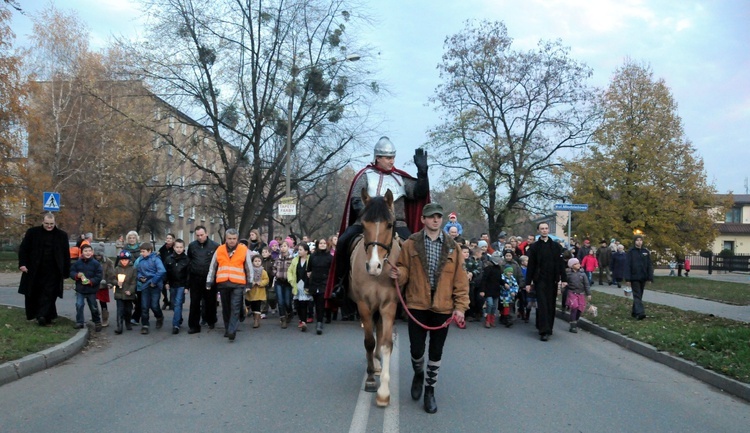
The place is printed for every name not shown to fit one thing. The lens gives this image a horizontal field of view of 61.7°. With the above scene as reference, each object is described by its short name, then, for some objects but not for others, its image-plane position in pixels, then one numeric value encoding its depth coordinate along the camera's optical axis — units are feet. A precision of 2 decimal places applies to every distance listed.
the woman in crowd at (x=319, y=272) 39.45
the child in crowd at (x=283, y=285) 41.70
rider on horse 24.36
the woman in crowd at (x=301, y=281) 40.06
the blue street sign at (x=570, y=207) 64.75
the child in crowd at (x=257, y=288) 41.68
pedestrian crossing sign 63.77
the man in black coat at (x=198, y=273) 37.47
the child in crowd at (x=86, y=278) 35.32
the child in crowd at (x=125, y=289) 36.73
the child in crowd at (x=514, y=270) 45.42
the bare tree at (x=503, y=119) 117.80
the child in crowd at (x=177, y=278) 37.73
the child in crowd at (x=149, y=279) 37.45
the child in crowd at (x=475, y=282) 44.21
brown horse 19.89
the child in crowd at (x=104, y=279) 37.35
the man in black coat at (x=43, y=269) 34.96
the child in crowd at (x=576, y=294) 40.88
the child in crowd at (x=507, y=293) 43.45
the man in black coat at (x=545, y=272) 37.35
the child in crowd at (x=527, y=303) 45.11
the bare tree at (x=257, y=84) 84.53
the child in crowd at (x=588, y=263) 74.67
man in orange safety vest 35.35
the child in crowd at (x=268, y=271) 44.70
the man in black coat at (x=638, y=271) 42.63
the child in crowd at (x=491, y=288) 42.86
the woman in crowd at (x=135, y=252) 39.27
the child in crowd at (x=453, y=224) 51.08
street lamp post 81.25
